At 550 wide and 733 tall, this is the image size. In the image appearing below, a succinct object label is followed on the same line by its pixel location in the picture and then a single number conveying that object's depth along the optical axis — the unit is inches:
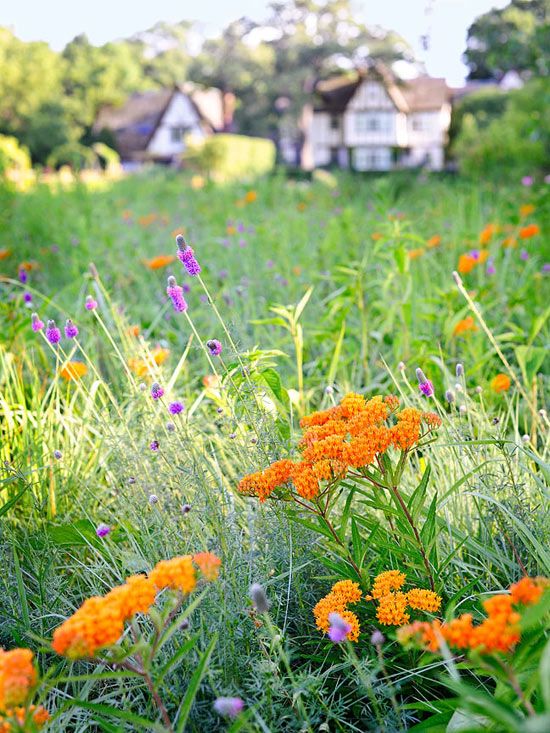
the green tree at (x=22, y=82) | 1326.3
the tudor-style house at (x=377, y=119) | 1539.1
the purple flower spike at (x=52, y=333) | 65.8
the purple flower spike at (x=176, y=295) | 58.4
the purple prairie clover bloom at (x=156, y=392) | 57.0
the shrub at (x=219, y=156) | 807.1
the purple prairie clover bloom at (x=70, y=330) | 66.5
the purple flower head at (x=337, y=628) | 37.1
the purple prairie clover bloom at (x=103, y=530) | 52.0
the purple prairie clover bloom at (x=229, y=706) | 33.3
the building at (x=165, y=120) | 1651.1
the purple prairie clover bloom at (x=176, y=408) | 57.4
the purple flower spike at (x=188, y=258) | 56.3
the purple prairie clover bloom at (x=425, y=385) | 59.4
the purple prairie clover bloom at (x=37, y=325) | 73.0
